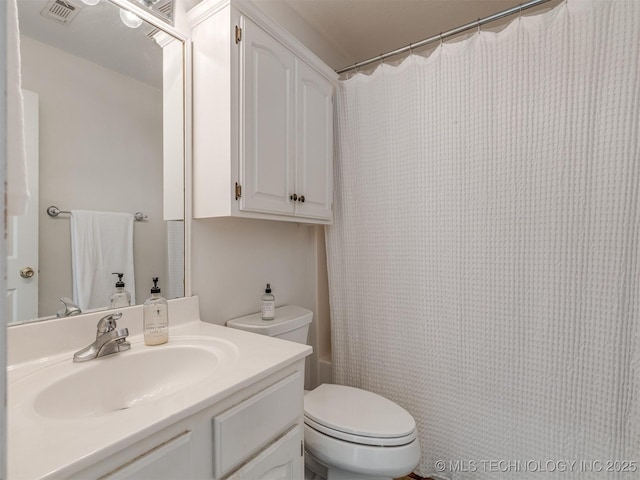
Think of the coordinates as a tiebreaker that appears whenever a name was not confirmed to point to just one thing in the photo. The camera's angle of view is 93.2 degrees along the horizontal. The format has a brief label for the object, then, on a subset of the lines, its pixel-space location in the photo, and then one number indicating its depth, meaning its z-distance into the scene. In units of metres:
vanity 0.50
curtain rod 1.24
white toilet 1.03
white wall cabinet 1.08
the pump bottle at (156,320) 0.93
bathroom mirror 0.84
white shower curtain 1.09
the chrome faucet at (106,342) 0.81
